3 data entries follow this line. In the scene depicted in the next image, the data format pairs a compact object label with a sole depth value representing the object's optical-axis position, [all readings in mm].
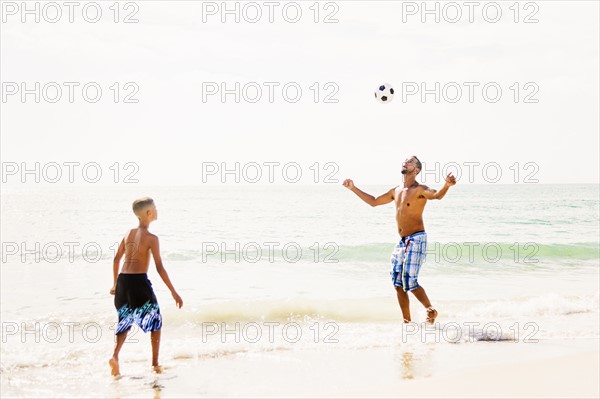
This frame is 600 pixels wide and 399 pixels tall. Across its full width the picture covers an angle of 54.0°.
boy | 5383
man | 6945
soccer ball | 8430
